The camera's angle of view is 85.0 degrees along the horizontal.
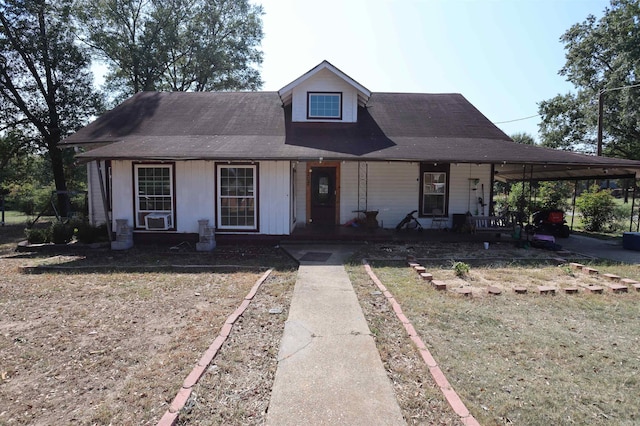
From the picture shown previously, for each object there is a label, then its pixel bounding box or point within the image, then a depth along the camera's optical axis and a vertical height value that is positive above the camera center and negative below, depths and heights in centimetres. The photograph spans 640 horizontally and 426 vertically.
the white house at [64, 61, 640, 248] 1003 +90
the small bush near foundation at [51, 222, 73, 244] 982 -126
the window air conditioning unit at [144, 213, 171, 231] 1021 -91
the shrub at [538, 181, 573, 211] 1680 -14
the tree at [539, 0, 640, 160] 2350 +781
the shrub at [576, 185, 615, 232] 1445 -67
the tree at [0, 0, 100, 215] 1759 +595
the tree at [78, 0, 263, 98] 2189 +999
